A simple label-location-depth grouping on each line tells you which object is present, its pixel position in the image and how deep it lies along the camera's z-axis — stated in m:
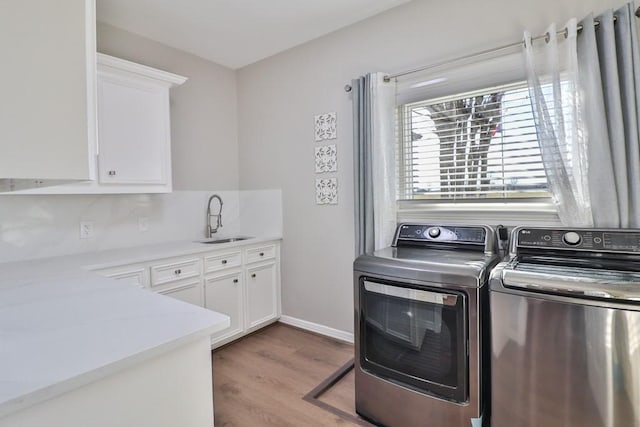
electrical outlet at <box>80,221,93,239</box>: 2.51
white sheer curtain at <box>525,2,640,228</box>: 1.67
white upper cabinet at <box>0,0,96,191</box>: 0.66
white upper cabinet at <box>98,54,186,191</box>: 2.32
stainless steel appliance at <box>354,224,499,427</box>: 1.57
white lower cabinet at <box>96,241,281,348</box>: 2.36
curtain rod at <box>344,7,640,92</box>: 1.77
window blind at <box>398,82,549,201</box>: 2.07
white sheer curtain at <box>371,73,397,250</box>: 2.46
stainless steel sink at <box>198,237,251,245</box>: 3.04
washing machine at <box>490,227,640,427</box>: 1.25
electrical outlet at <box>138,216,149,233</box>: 2.86
